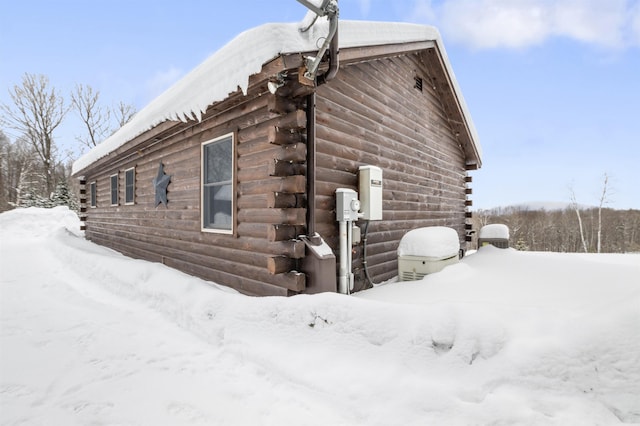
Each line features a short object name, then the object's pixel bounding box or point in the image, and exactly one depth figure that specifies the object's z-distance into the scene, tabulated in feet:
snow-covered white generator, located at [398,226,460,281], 15.70
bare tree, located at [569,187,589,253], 80.90
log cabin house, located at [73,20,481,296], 12.46
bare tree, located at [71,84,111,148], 77.77
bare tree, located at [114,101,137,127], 80.87
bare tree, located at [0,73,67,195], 71.51
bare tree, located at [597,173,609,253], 76.33
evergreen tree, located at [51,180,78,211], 76.38
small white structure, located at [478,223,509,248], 24.47
